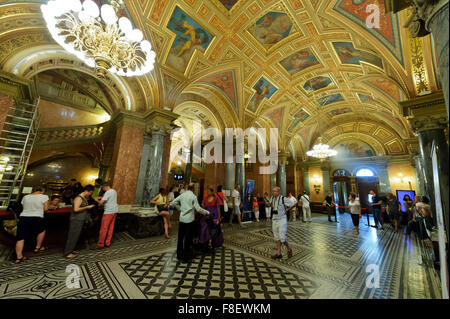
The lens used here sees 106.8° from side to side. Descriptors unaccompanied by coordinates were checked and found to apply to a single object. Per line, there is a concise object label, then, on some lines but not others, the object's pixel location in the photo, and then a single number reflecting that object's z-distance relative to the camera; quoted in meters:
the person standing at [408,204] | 7.46
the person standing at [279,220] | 3.52
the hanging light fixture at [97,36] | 3.31
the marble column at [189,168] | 12.97
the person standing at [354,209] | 6.34
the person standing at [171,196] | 6.45
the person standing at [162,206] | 5.13
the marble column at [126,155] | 5.92
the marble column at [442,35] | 1.31
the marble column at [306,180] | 15.28
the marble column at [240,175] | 8.88
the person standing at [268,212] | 9.16
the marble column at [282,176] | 11.95
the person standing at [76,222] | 3.35
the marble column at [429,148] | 4.33
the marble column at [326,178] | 14.50
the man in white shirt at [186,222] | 3.28
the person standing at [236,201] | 7.48
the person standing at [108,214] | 3.93
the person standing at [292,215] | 9.11
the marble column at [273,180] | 11.94
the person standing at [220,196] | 4.52
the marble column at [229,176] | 8.80
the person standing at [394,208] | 7.21
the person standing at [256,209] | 8.63
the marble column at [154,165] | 5.70
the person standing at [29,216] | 3.06
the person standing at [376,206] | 7.20
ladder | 4.55
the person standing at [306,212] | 8.68
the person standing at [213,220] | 3.90
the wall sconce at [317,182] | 14.94
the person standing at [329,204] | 9.28
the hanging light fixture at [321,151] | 10.94
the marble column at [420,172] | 8.28
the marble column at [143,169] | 6.12
